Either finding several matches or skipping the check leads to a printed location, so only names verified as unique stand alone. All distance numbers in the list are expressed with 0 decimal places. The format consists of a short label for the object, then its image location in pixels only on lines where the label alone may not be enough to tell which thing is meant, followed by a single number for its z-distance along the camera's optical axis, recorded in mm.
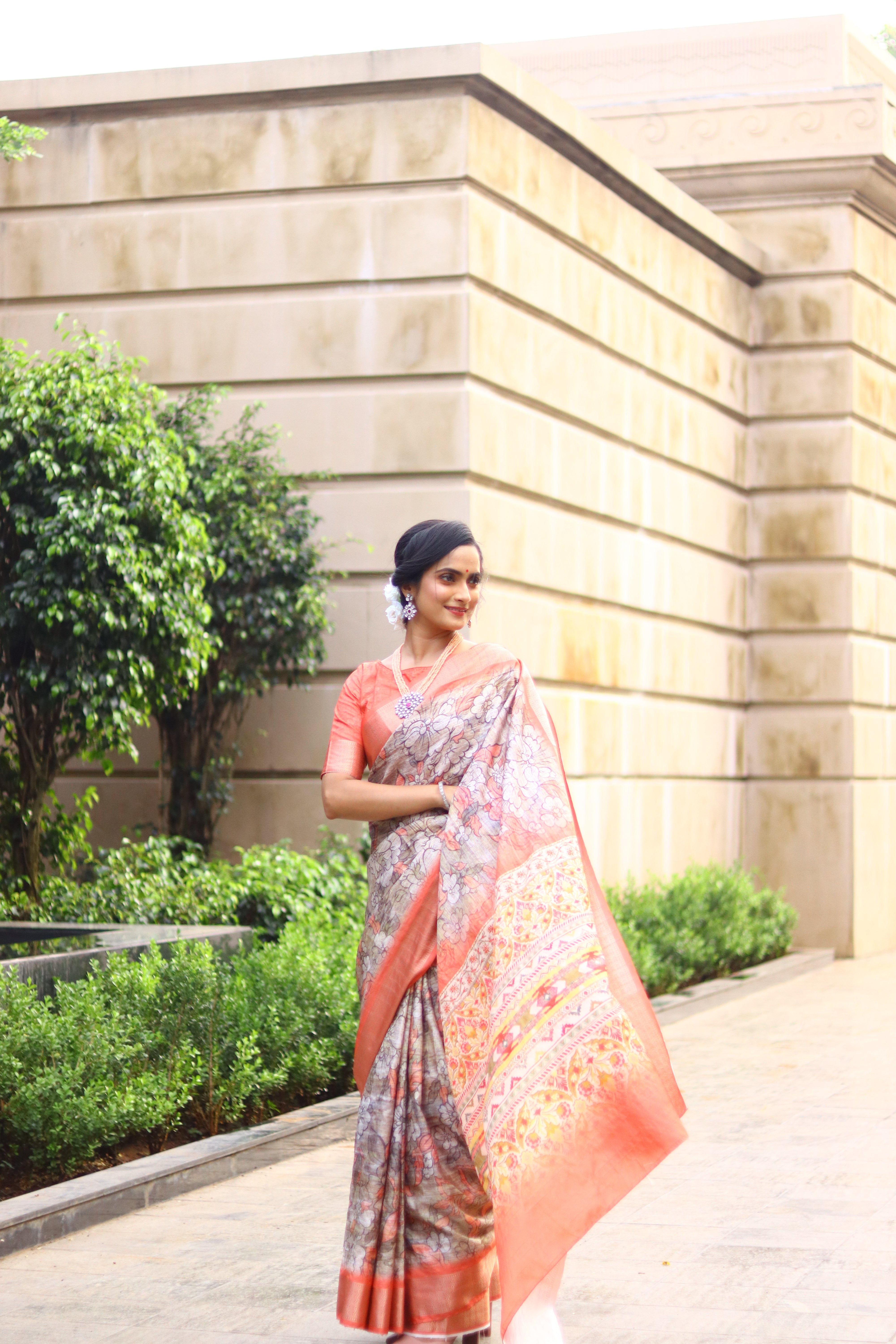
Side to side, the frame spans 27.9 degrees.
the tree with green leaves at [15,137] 9281
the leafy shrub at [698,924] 11469
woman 4043
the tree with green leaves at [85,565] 8961
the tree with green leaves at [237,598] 10352
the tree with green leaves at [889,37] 36094
